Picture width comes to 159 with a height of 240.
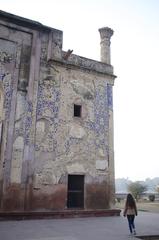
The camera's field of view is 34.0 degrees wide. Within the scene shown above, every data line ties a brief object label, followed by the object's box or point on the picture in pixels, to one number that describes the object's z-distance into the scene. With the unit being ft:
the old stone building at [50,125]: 35.12
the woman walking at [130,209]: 24.30
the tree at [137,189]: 107.86
